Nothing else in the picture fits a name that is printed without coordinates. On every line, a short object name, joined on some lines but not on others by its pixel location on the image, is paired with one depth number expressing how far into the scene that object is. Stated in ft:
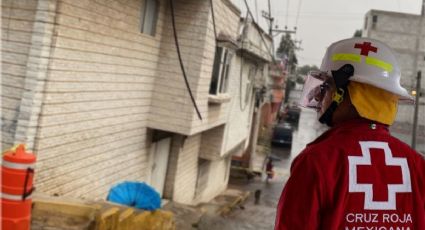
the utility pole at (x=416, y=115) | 49.52
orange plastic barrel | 12.42
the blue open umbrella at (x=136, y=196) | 24.67
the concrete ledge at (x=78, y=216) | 17.40
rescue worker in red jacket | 5.95
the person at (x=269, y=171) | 85.05
